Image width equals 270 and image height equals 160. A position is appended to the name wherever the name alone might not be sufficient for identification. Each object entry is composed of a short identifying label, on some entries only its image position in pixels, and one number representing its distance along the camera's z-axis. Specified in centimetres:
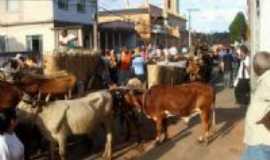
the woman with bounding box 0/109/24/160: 356
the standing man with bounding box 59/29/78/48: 1060
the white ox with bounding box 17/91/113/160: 692
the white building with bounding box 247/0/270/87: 553
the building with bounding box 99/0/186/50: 3912
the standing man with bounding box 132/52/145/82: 1426
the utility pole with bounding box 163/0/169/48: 4559
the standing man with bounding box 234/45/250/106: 1272
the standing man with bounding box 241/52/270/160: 401
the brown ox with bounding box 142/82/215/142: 850
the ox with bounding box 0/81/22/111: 650
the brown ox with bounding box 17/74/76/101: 785
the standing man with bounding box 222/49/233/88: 1838
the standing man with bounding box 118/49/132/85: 1500
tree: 4998
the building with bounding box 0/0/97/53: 2700
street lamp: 4839
